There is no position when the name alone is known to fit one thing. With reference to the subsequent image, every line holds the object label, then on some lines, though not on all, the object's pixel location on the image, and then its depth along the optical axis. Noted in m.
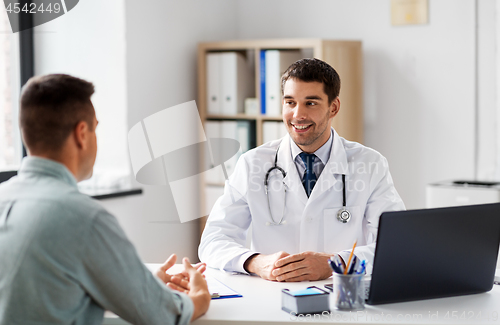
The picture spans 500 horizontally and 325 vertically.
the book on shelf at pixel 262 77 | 3.73
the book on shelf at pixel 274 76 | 3.68
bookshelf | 3.62
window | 3.24
